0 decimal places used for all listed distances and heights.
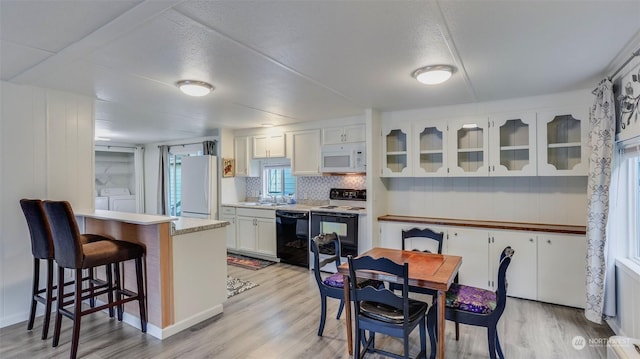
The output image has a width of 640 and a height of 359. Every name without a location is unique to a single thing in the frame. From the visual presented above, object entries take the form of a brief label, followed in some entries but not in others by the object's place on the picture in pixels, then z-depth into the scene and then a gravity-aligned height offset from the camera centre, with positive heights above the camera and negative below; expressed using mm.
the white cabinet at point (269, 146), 5328 +551
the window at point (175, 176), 6982 +68
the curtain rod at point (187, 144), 6604 +738
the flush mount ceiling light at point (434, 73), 2574 +837
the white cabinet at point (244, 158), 5777 +360
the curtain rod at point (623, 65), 2157 +826
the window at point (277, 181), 5703 -54
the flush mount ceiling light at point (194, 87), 2918 +846
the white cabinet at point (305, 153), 4930 +389
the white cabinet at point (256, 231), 5019 -848
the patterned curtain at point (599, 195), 2652 -172
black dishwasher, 4688 -879
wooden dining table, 2055 -663
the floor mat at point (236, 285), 3707 -1305
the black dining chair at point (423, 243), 2625 -798
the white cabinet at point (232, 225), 5484 -795
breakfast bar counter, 2686 -779
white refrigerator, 5656 -132
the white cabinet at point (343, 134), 4551 +627
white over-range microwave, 4449 +273
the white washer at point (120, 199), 7441 -462
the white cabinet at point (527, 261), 3205 -905
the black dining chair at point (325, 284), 2594 -887
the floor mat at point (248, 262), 4773 -1296
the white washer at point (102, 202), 7223 -509
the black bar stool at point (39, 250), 2602 -579
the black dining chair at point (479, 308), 2057 -887
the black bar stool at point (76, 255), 2359 -590
